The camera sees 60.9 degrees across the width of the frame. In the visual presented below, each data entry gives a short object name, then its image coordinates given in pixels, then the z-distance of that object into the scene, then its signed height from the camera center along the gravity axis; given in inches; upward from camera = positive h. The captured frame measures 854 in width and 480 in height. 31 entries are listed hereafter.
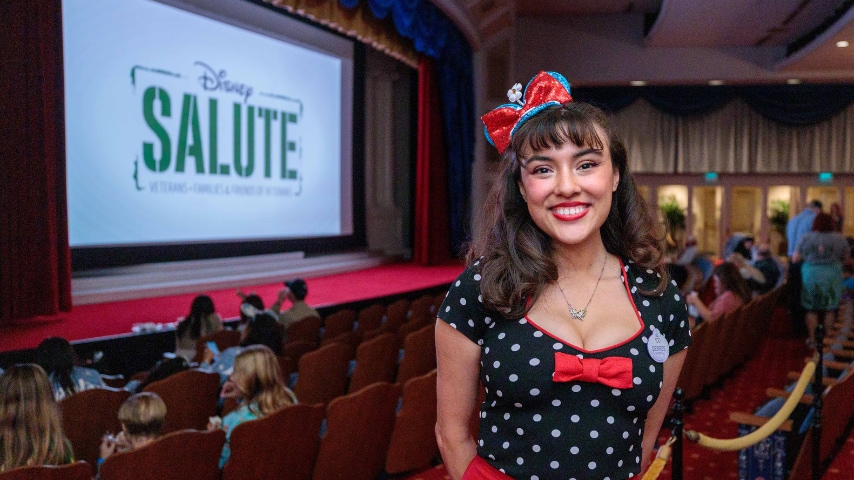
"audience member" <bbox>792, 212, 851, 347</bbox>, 274.5 -21.5
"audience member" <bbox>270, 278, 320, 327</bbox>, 211.8 -29.0
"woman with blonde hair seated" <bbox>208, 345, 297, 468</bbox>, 112.0 -27.6
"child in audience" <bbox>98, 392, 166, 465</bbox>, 99.2 -28.7
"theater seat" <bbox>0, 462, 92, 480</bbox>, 71.0 -26.5
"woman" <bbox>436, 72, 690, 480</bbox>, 48.9 -8.1
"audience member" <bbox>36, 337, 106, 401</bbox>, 125.5 -28.4
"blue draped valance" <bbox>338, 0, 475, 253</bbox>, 361.7 +72.7
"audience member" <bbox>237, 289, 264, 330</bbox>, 193.9 -25.9
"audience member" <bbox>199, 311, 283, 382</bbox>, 160.2 -27.9
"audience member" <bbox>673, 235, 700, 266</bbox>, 402.0 -26.0
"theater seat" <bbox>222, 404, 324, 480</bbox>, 96.0 -32.7
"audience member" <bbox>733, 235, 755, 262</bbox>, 330.3 -18.7
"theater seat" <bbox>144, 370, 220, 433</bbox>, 123.4 -33.3
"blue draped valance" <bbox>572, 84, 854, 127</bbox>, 504.1 +77.8
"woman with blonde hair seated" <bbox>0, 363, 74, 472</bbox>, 87.7 -26.4
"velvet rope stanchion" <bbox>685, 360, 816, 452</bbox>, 98.0 -31.9
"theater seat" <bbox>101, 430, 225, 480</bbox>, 80.4 -29.2
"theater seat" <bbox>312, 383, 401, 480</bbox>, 108.5 -35.1
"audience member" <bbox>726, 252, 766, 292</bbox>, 282.9 -26.3
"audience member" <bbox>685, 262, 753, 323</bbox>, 207.8 -25.4
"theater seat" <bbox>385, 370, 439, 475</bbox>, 121.6 -38.0
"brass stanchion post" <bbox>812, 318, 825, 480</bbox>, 107.3 -32.7
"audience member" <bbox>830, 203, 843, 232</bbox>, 454.0 -4.0
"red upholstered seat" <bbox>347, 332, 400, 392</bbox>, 159.6 -34.5
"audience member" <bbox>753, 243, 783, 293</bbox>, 300.4 -25.1
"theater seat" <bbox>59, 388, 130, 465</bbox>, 113.3 -33.0
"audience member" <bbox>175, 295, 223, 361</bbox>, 188.7 -30.4
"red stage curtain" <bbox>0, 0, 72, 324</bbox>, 217.5 +15.1
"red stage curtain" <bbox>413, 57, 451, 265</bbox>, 432.1 +17.1
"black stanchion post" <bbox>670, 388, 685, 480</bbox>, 89.8 -27.8
